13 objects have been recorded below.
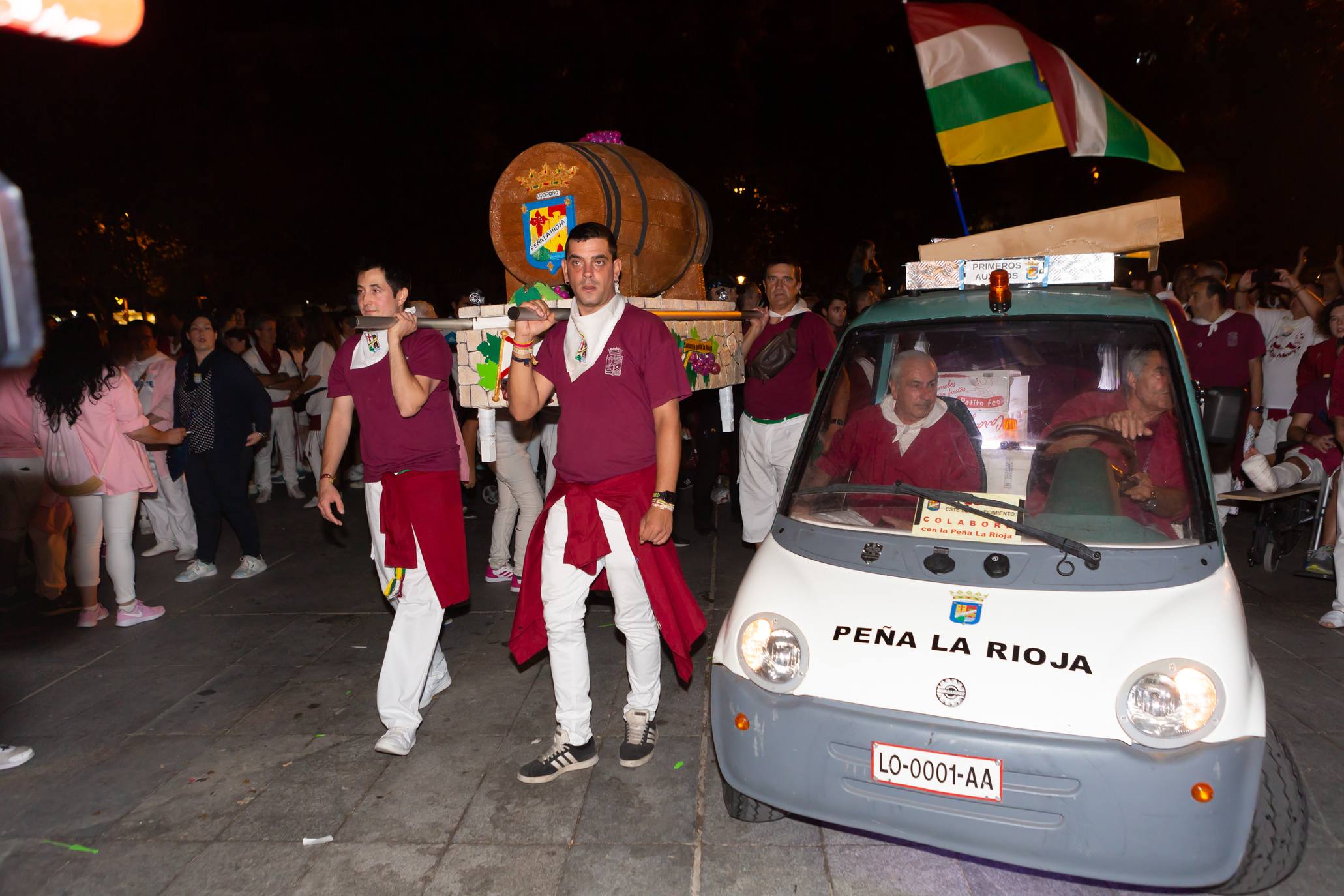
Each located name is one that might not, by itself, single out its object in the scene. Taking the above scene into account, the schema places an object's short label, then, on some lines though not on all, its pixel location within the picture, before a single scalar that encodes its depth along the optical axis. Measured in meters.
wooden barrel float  4.49
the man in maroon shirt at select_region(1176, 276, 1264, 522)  7.12
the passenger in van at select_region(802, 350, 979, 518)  3.37
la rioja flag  6.13
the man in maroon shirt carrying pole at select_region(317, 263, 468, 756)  3.94
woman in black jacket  6.83
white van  2.43
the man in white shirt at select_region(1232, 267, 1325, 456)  8.34
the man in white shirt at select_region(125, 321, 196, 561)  7.39
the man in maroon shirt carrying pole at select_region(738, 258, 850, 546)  6.06
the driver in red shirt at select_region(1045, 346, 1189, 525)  3.05
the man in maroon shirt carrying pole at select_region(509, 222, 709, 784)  3.59
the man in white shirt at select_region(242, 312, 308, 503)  9.85
